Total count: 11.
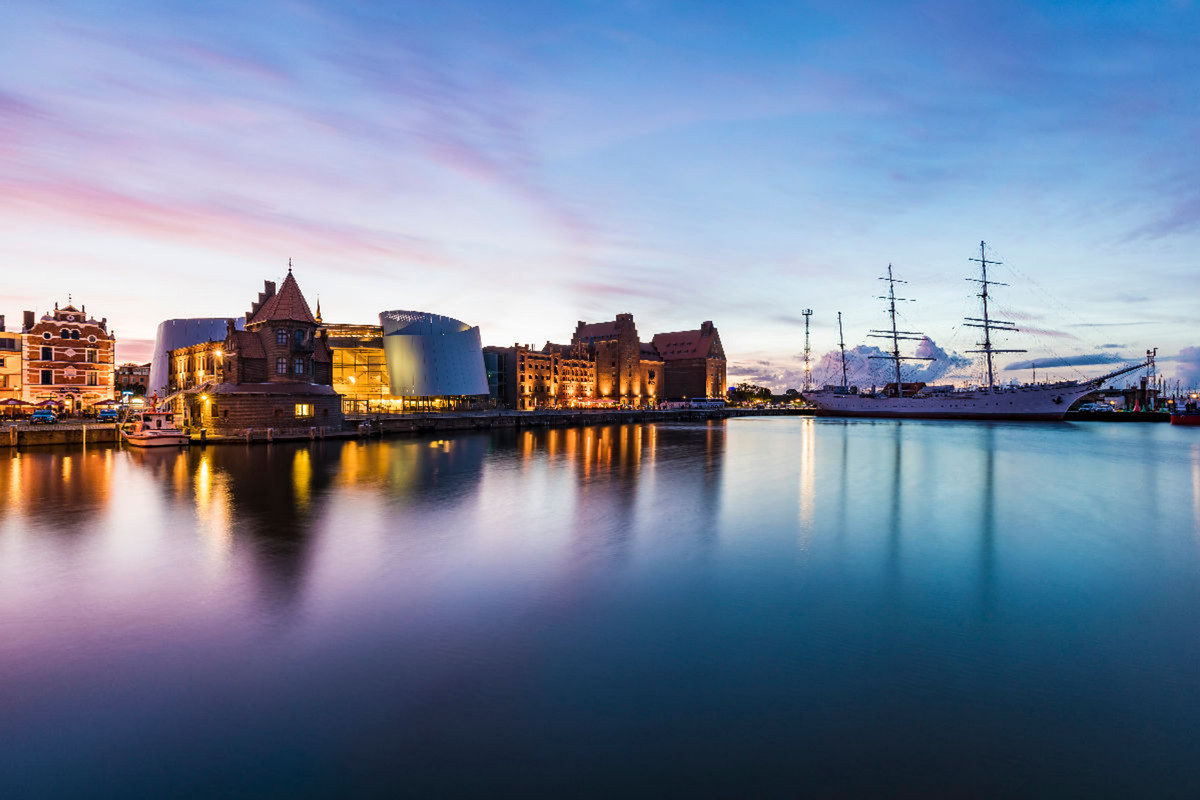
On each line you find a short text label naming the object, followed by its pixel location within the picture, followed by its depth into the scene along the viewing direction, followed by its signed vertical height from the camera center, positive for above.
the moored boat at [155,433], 49.25 -2.31
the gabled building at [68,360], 69.38 +5.67
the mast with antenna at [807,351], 168.75 +15.38
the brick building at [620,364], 162.50 +11.32
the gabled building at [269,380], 53.16 +2.47
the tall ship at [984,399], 107.00 +0.94
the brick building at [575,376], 147.50 +7.47
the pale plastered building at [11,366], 68.50 +4.78
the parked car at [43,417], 54.50 -0.99
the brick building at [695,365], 183.25 +12.31
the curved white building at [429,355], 93.56 +8.20
